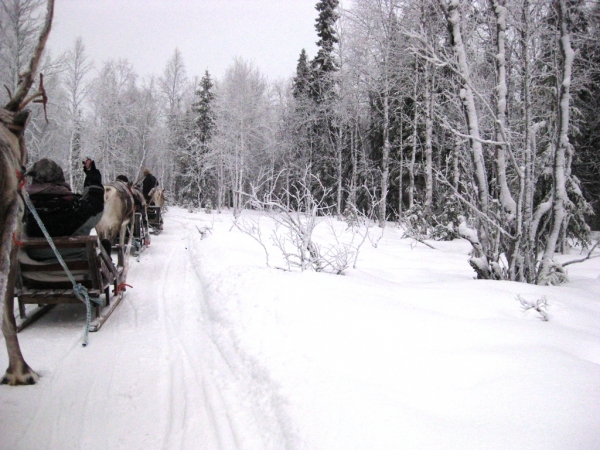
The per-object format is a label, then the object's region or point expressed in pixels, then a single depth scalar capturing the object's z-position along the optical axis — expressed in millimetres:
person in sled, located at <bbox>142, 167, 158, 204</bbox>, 12961
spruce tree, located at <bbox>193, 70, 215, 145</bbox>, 33938
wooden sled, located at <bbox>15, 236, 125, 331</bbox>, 4156
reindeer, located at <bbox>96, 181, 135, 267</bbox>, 6836
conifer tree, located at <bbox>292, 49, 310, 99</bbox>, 28692
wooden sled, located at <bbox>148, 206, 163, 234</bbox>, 13406
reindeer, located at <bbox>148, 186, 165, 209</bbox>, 13070
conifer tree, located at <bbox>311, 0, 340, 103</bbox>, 24516
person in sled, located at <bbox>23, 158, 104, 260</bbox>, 4172
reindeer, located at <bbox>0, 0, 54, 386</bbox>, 1823
